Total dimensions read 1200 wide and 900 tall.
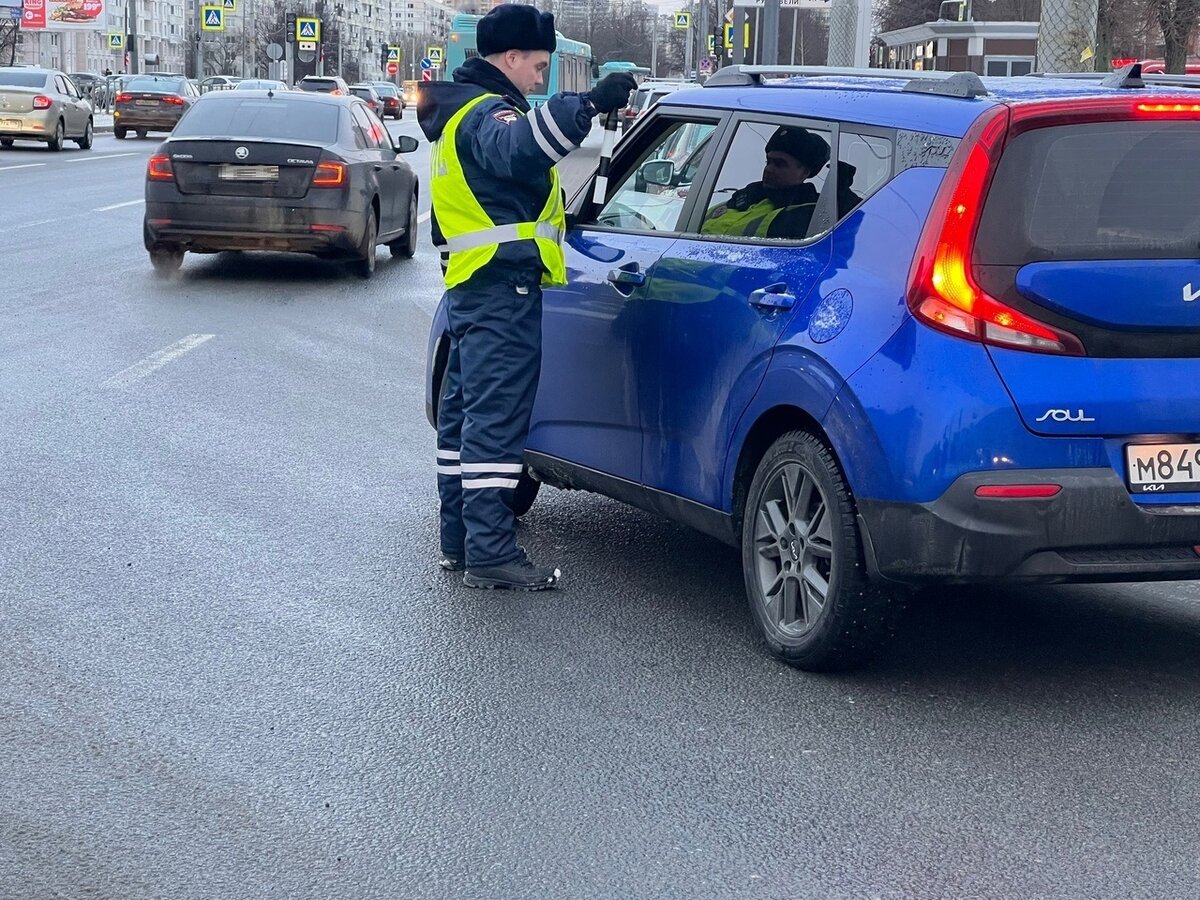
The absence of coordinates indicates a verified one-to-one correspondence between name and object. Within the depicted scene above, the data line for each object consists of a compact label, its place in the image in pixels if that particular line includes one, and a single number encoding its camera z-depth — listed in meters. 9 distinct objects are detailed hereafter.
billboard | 97.62
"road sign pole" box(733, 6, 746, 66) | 35.66
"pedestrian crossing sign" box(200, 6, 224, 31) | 74.06
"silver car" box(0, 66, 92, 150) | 36.91
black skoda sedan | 15.57
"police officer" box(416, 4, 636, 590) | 6.01
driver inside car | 5.40
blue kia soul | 4.67
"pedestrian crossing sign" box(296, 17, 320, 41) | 69.31
